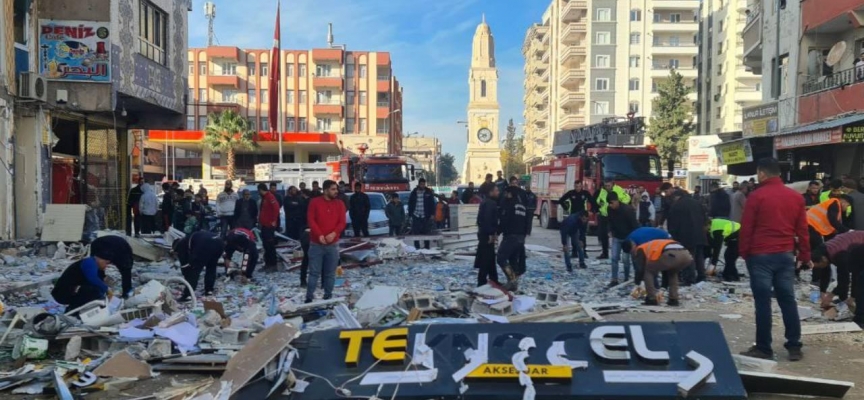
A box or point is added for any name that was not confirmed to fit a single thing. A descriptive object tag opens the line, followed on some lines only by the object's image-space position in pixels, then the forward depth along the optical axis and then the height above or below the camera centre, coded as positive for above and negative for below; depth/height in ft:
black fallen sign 15.93 -4.51
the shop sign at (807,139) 55.52 +3.59
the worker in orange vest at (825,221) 31.86 -1.91
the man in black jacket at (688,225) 33.96 -2.30
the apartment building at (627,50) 208.54 +39.26
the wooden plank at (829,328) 23.56 -5.12
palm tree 169.68 +9.97
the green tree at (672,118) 177.17 +15.80
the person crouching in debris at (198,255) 31.30 -3.79
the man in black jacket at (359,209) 52.60 -2.61
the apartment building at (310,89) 223.30 +28.24
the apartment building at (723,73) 175.83 +29.03
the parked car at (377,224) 54.74 -4.05
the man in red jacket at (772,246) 19.88 -1.95
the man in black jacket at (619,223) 34.40 -2.27
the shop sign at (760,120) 74.73 +6.72
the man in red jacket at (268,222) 41.65 -2.92
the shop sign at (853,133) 53.16 +3.72
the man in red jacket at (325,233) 29.96 -2.56
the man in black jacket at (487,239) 33.53 -3.08
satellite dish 62.18 +11.69
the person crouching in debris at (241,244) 36.01 -3.70
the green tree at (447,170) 458.01 +4.65
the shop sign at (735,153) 74.43 +2.99
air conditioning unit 49.03 +6.17
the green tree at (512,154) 343.98 +12.93
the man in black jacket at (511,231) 33.99 -2.70
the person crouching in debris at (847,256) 23.84 -2.65
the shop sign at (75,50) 52.39 +9.39
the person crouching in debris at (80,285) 24.79 -4.12
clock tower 320.70 +29.48
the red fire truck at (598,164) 69.36 +1.45
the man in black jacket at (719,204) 44.68 -1.62
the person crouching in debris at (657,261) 27.50 -3.33
